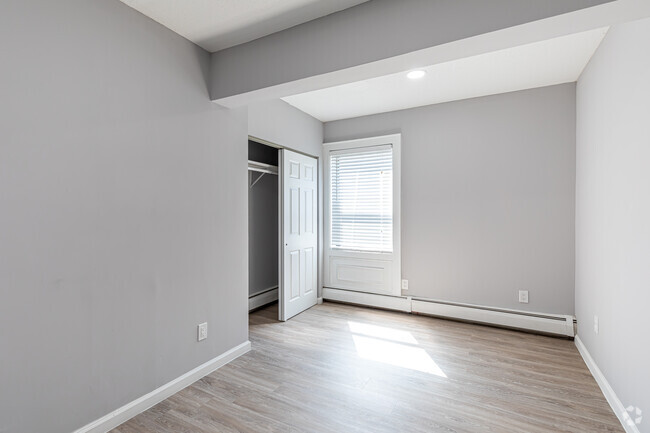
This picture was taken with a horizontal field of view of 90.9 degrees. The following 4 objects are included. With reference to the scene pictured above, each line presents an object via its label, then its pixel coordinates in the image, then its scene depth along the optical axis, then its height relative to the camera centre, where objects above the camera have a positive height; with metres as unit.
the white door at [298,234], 3.71 -0.23
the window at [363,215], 4.07 -0.01
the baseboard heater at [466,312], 3.22 -1.12
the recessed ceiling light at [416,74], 2.94 +1.31
